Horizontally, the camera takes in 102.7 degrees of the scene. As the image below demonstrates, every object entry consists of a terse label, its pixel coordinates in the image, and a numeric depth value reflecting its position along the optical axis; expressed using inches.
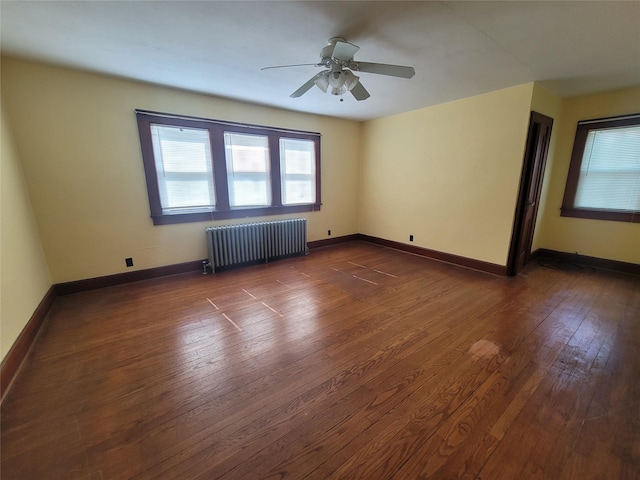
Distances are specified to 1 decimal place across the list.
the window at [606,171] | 135.8
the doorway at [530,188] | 132.2
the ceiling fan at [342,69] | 81.2
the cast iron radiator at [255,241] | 153.2
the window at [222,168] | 134.6
